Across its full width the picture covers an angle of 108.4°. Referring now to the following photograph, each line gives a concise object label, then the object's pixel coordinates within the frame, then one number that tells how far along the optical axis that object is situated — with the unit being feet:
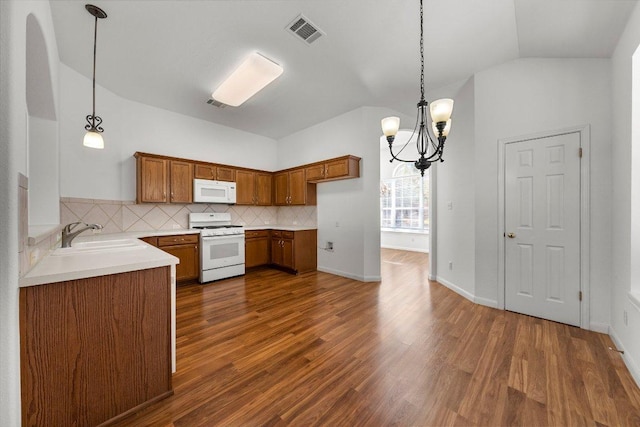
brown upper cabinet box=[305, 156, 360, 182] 12.86
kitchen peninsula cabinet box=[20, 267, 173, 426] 3.59
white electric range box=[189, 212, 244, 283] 12.58
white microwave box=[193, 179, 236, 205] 13.42
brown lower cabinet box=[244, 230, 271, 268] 15.01
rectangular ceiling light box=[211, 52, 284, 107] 8.93
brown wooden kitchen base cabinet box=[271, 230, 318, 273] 14.46
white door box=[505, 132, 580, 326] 7.96
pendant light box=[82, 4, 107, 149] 6.68
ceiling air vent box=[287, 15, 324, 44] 7.12
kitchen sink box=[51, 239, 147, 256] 5.93
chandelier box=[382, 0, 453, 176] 5.68
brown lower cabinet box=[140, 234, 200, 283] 11.44
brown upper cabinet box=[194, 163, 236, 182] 13.66
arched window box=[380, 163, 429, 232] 23.99
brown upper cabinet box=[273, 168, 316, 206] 15.47
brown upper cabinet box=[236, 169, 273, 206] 15.62
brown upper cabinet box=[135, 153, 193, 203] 11.80
